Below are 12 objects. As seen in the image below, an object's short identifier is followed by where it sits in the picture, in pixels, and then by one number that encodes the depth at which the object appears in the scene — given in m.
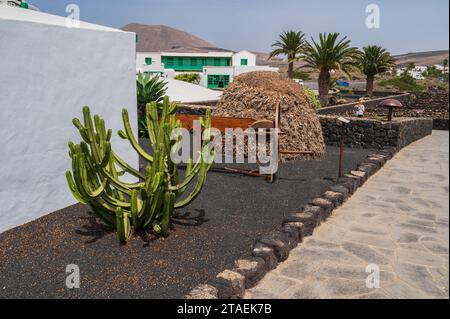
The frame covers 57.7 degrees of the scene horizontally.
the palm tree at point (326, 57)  23.81
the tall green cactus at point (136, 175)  4.63
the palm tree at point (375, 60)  33.50
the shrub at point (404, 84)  50.38
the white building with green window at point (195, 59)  61.66
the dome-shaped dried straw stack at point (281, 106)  9.92
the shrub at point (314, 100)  17.66
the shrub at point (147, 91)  12.24
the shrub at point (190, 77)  41.61
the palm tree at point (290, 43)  38.28
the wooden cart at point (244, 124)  8.42
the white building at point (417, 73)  79.06
